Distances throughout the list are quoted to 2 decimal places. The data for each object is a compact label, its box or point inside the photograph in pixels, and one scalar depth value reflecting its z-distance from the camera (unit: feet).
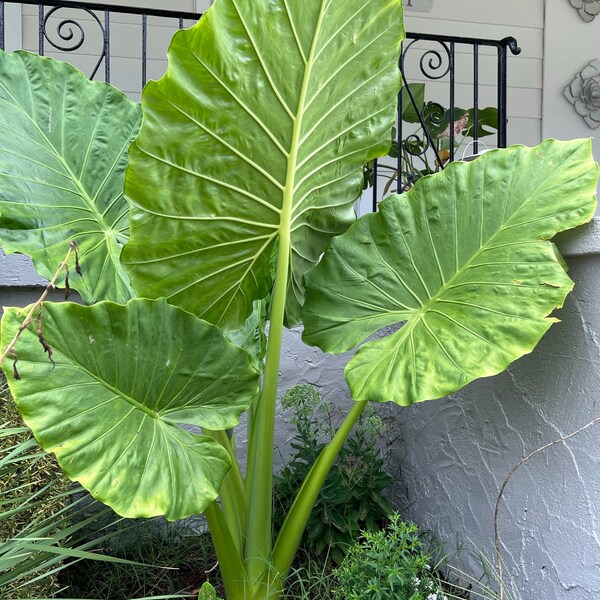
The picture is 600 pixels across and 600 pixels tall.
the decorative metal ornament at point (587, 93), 12.46
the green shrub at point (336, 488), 6.57
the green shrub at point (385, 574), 4.91
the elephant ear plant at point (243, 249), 4.18
